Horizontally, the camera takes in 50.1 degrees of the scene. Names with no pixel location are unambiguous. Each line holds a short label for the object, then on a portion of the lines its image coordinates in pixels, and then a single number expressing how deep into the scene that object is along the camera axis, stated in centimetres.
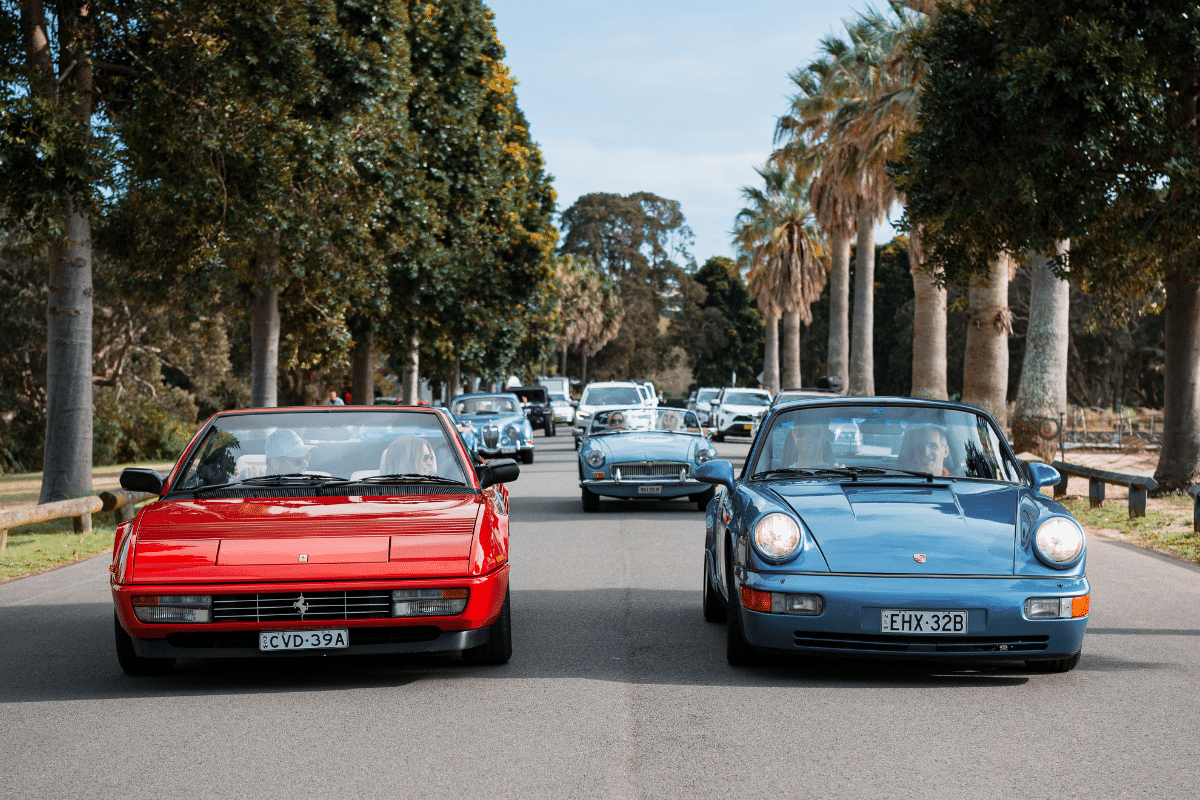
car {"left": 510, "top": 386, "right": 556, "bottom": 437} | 4956
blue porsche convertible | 624
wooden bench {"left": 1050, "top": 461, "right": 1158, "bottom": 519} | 1597
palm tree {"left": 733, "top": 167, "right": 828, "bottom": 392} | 5528
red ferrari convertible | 613
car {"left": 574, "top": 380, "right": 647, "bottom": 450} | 3353
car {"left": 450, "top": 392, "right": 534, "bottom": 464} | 2703
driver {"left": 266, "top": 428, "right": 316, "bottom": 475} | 750
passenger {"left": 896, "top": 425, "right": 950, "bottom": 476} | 764
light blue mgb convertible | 1658
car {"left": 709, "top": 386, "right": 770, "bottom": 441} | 3886
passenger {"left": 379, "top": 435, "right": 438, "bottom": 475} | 757
